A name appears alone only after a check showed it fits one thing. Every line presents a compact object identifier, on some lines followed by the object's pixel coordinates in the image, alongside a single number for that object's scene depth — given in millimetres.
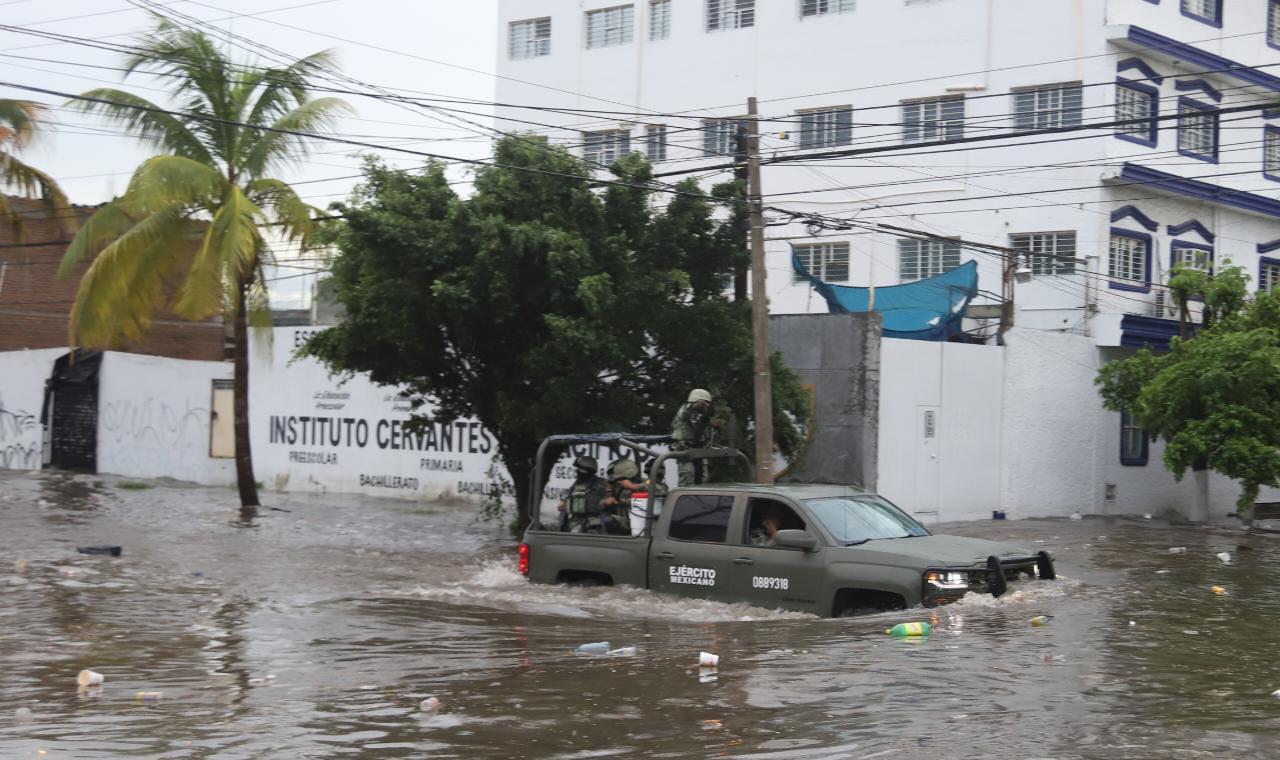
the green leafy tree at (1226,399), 22203
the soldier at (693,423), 14344
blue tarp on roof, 25656
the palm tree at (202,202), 23766
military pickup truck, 10805
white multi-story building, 29531
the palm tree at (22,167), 28438
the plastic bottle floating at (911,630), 10039
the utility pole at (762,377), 17938
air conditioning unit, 29734
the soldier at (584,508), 12930
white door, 24062
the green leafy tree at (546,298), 18047
